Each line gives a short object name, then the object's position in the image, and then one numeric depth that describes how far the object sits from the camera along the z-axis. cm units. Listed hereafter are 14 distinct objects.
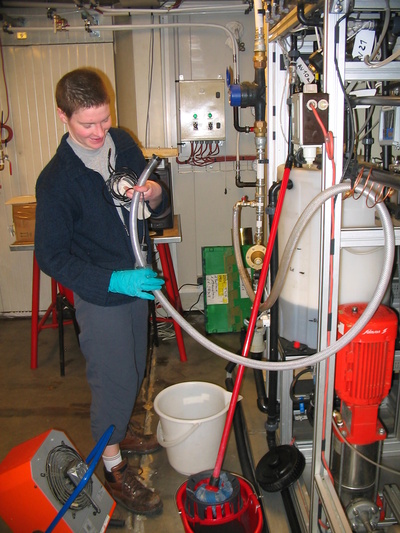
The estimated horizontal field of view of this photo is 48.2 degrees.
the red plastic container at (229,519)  149
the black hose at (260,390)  201
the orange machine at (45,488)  137
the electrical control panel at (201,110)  309
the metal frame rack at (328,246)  112
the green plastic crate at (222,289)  324
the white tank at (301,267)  154
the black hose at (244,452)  175
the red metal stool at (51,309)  279
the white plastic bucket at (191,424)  183
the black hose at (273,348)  169
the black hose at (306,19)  125
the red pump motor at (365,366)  132
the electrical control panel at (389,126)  158
